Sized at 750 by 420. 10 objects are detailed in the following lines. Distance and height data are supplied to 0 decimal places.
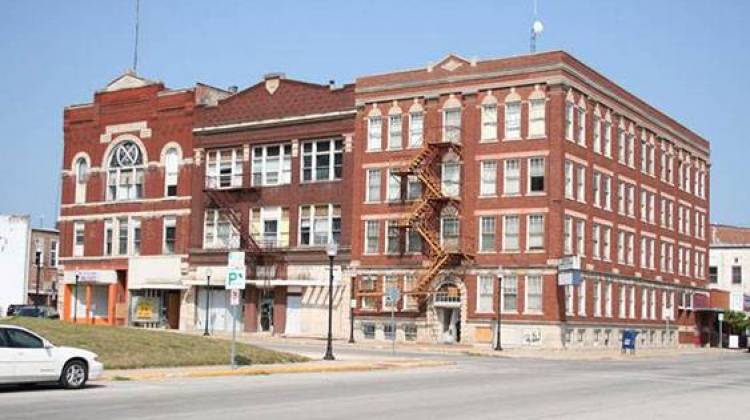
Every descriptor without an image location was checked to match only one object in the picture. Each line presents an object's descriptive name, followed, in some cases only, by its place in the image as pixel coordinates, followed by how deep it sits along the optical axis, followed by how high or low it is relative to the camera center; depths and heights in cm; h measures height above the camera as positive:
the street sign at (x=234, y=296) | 3070 -14
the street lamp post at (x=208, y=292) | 6562 -9
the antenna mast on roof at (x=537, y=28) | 6594 +1648
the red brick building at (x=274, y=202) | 6525 +568
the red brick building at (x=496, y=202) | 5791 +538
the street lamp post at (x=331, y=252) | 4030 +155
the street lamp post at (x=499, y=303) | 5653 -32
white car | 2239 -158
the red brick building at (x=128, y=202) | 7225 +604
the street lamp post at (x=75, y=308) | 7744 -145
